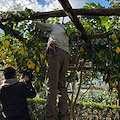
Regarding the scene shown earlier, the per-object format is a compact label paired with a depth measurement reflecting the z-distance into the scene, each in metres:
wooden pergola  1.39
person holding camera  1.65
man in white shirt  1.38
